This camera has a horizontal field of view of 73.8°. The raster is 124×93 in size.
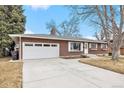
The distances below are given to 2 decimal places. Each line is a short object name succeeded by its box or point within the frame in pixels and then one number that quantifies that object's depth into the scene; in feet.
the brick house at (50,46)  28.95
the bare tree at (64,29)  69.62
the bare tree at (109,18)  25.76
